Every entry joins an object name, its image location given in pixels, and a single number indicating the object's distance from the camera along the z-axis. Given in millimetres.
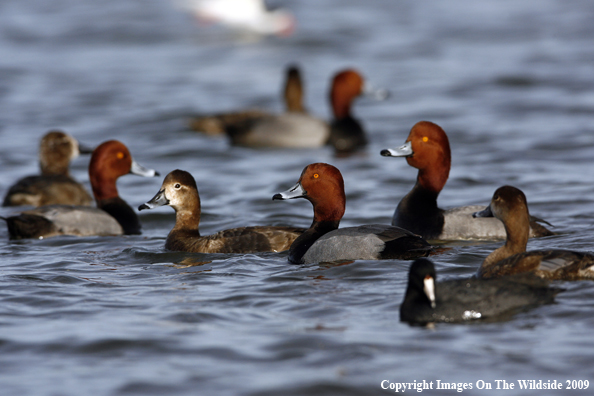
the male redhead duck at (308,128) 29719
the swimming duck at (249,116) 29984
